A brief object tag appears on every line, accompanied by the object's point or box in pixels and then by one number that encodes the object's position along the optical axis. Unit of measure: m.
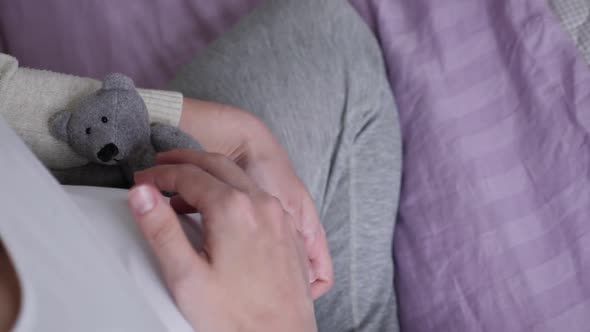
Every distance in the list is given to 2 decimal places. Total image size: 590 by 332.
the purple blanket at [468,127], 0.77
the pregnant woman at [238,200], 0.37
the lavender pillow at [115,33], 0.98
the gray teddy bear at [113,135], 0.58
